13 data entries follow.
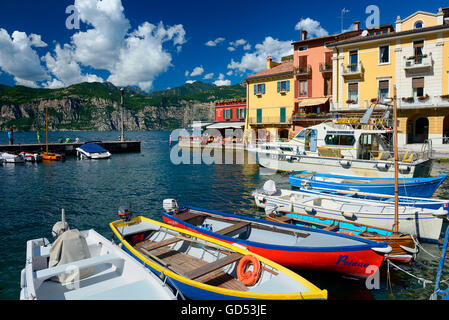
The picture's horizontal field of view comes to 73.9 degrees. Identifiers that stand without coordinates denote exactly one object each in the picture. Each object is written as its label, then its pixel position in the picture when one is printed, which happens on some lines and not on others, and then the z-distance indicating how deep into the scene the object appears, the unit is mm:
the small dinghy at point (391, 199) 10789
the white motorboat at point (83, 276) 5594
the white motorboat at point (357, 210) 10195
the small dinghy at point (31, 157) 34934
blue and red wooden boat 7488
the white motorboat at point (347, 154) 18864
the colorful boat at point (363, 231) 8680
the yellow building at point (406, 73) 30469
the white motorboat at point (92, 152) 38938
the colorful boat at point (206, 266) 5602
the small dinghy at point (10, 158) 34188
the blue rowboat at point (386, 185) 15125
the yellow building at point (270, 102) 44125
